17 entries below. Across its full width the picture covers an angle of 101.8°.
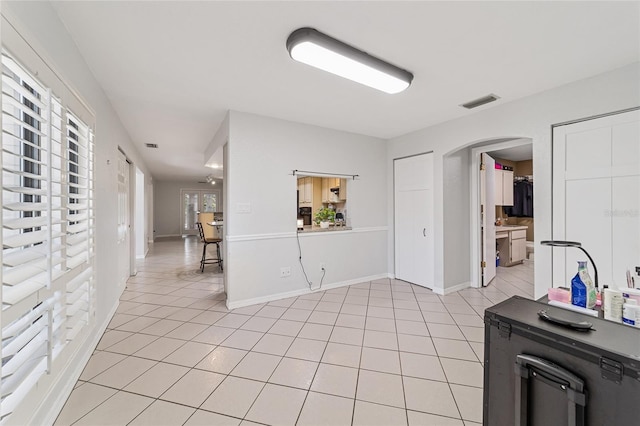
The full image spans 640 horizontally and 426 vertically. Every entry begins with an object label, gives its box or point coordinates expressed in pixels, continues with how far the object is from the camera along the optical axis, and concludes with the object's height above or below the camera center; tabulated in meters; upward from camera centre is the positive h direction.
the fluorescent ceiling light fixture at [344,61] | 1.80 +1.17
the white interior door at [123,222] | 3.74 -0.16
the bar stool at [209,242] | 5.31 -0.63
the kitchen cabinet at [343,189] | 4.46 +0.40
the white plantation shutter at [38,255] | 1.12 -0.23
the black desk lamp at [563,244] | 1.41 -0.18
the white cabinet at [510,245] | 5.46 -0.71
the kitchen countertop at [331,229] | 3.92 -0.27
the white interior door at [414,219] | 4.01 -0.12
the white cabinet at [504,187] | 5.14 +0.50
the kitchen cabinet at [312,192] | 6.43 +0.50
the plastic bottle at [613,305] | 1.21 -0.44
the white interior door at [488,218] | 4.20 -0.10
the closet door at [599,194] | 2.24 +0.17
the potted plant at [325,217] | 4.33 -0.09
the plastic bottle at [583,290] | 1.34 -0.41
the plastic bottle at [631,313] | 1.15 -0.46
